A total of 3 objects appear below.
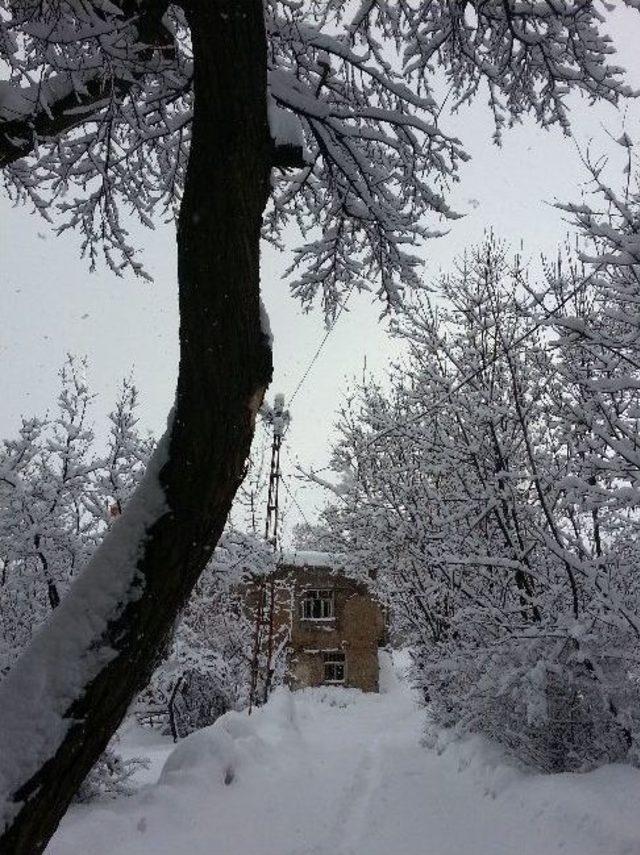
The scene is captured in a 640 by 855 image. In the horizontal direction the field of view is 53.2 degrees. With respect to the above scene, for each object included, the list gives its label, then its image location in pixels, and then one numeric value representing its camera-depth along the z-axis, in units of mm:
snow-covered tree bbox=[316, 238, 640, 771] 6410
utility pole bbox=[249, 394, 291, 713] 15031
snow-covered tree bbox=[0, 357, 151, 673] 10438
